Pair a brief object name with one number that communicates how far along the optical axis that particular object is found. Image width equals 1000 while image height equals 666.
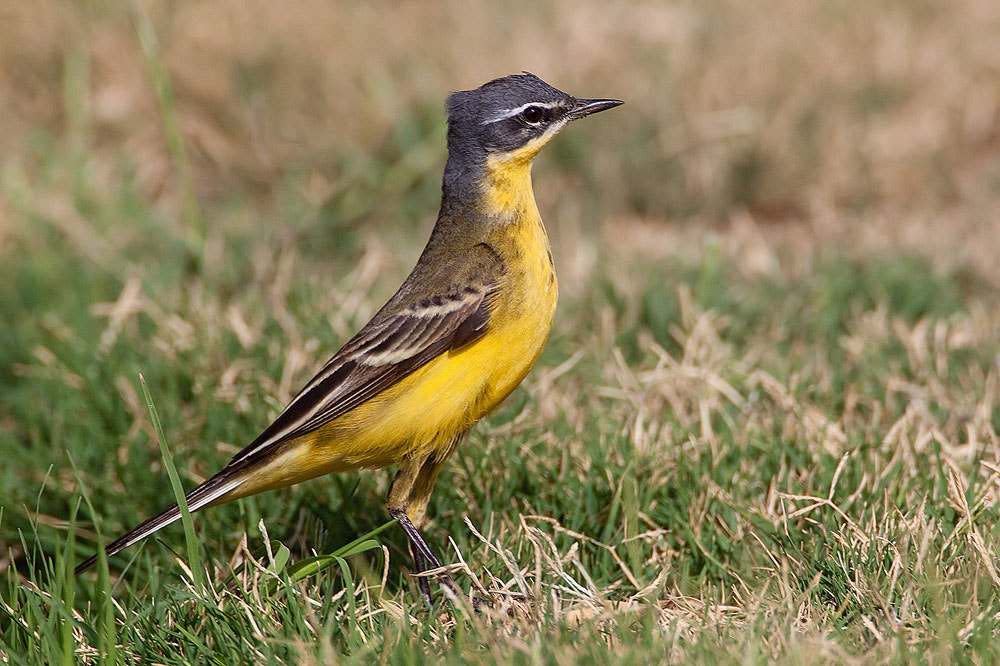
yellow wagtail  8.27
